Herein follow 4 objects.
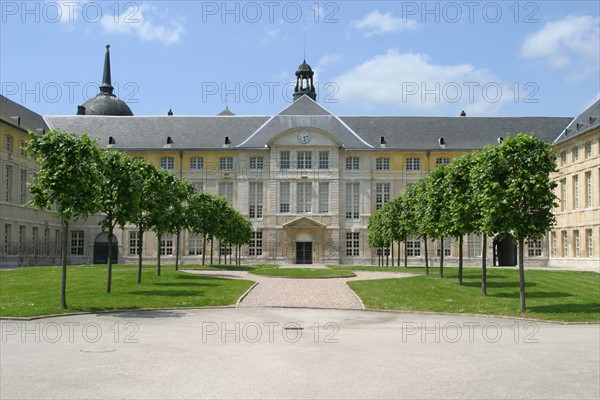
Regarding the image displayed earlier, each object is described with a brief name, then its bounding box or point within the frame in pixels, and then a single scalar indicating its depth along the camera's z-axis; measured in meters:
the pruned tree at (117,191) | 26.45
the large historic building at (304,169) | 70.25
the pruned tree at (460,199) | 28.03
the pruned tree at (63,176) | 22.30
